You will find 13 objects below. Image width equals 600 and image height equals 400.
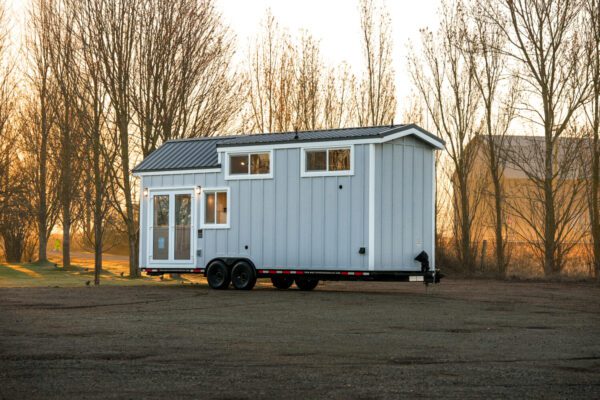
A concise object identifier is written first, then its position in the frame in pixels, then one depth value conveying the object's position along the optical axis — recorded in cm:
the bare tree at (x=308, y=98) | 3597
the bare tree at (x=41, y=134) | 3706
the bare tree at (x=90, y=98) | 2830
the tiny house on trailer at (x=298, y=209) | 2023
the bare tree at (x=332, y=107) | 3572
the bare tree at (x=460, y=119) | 3123
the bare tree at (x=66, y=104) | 2955
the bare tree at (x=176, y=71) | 2975
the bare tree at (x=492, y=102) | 2984
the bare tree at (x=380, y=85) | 3478
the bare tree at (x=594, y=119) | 2667
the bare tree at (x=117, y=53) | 2900
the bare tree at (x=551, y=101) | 2758
